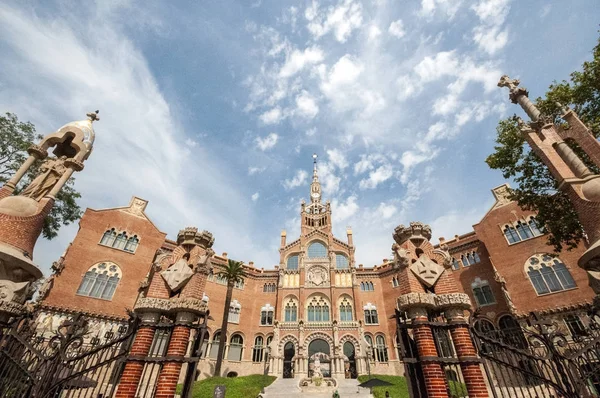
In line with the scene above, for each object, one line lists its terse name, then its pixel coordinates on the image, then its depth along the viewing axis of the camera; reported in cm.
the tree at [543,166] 1298
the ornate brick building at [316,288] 2233
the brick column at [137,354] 681
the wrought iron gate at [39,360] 591
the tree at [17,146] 1956
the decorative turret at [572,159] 688
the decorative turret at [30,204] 682
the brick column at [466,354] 658
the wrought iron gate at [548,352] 583
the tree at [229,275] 2690
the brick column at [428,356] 654
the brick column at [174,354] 686
